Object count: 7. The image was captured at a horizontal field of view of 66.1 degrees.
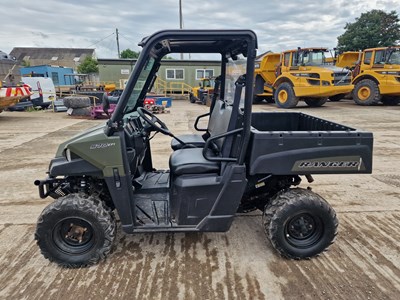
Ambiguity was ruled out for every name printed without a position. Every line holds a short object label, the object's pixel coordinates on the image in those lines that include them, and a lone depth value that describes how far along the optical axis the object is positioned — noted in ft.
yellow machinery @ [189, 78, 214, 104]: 59.57
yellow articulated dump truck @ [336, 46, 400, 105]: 42.80
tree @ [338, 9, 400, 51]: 99.76
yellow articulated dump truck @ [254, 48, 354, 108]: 42.11
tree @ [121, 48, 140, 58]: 153.44
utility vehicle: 7.95
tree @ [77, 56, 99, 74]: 141.69
